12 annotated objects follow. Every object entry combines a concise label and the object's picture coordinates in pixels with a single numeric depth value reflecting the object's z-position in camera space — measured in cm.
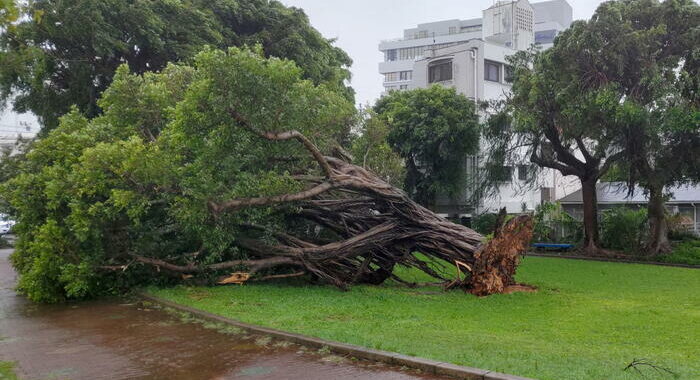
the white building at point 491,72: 3138
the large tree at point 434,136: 2792
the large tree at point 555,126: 2027
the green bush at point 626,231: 2370
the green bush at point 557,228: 2655
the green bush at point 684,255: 2080
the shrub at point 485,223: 2859
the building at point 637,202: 2758
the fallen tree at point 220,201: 1160
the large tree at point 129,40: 1969
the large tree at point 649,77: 1873
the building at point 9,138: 5314
